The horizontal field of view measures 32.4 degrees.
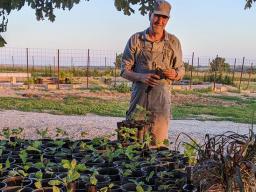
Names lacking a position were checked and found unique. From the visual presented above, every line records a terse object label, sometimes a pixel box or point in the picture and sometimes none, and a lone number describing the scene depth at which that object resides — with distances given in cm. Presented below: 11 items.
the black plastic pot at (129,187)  218
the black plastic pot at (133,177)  232
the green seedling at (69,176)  197
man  382
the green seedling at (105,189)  196
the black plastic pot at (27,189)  211
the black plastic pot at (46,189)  210
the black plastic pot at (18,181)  223
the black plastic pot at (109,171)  254
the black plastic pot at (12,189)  210
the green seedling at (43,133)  349
